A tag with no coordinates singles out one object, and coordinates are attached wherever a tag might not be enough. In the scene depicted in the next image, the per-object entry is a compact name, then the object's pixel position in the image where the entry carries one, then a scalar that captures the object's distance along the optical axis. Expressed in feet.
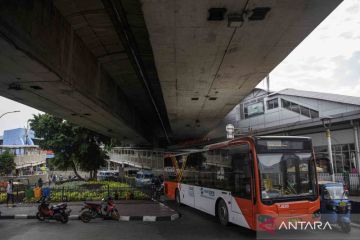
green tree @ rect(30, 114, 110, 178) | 113.91
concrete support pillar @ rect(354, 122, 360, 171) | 82.94
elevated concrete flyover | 26.91
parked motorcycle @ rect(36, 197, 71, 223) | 45.80
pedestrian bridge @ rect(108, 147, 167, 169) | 175.11
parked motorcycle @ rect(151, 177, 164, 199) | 82.12
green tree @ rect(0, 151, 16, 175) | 177.17
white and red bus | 33.22
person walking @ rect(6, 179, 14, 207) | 64.31
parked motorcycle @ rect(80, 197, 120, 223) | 46.75
